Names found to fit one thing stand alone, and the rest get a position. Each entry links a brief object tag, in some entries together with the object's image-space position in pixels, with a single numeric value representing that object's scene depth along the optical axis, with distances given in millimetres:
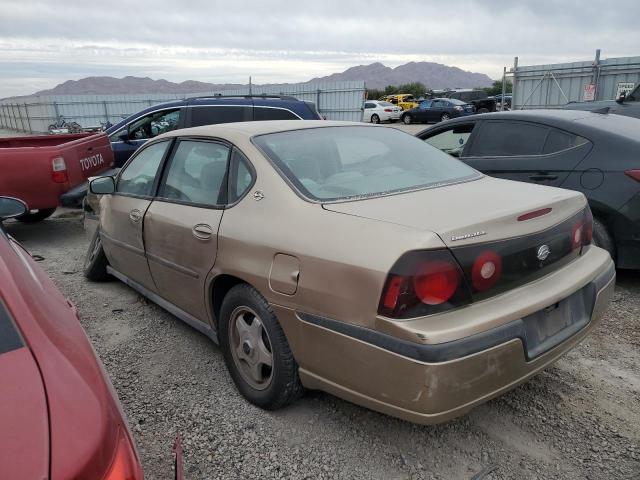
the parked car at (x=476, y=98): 31281
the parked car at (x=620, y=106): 7066
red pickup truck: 6180
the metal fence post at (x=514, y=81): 16578
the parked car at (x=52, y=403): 1125
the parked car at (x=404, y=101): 36022
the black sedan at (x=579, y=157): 4074
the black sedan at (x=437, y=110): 29483
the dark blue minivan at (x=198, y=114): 8055
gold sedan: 2033
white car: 31375
